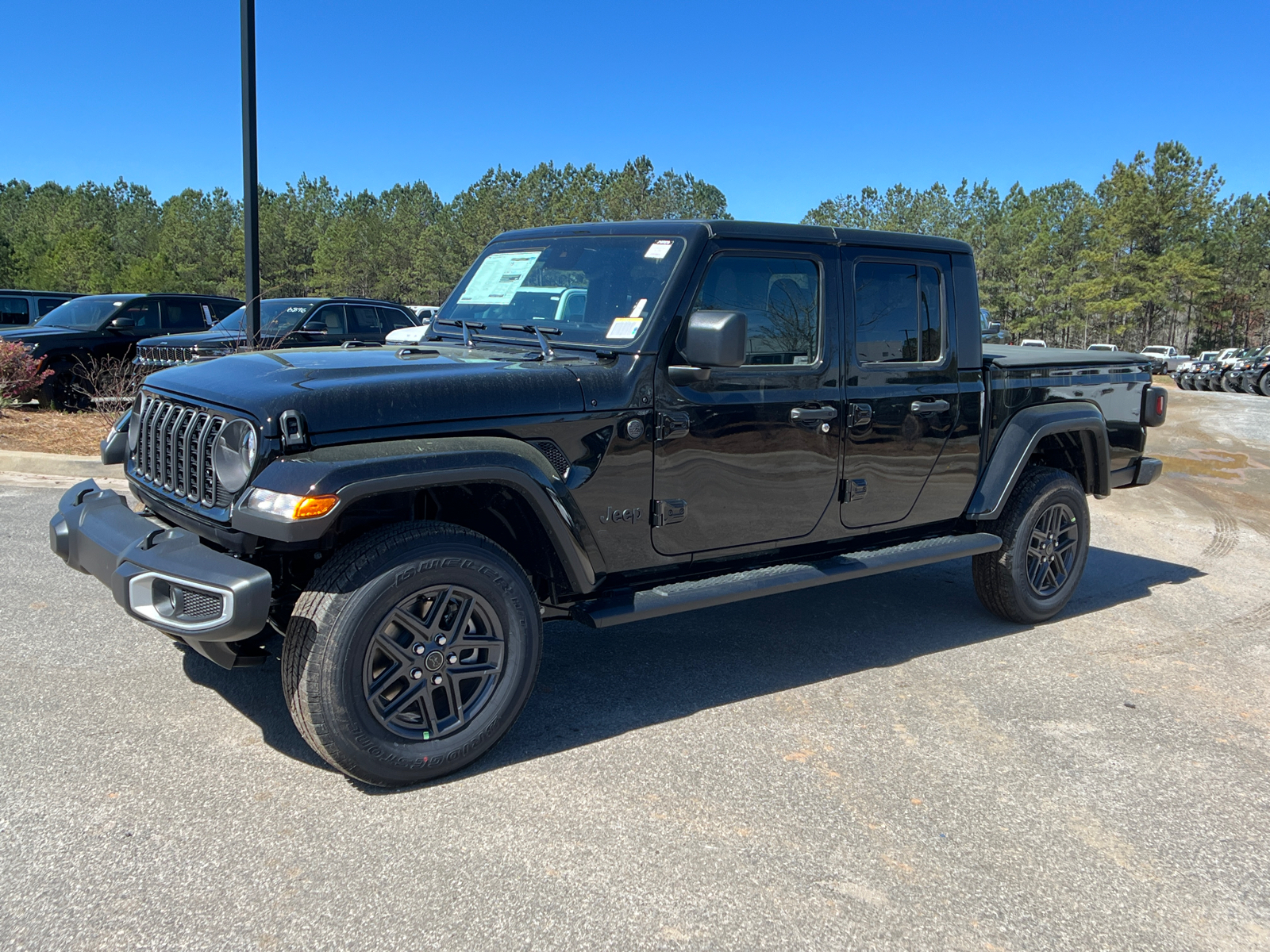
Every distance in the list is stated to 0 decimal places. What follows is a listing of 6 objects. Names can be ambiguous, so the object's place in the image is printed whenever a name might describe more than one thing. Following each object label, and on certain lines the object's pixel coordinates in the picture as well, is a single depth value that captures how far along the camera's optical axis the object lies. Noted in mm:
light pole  8922
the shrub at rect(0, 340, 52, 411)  11008
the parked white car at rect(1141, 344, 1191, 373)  47062
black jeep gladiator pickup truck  3156
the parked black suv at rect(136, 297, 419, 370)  11367
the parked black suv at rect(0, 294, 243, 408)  12578
